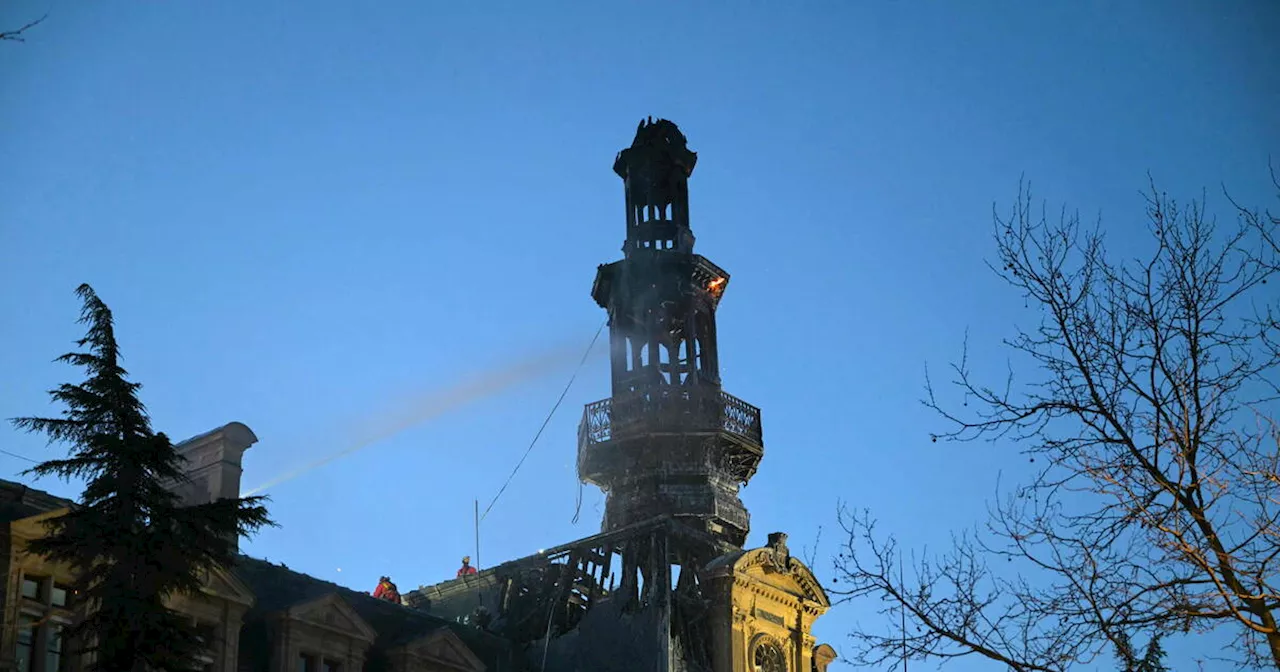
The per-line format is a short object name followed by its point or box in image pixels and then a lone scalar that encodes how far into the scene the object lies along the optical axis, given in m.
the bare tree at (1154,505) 17.70
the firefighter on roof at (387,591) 47.84
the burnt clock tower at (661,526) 45.88
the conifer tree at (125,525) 26.12
